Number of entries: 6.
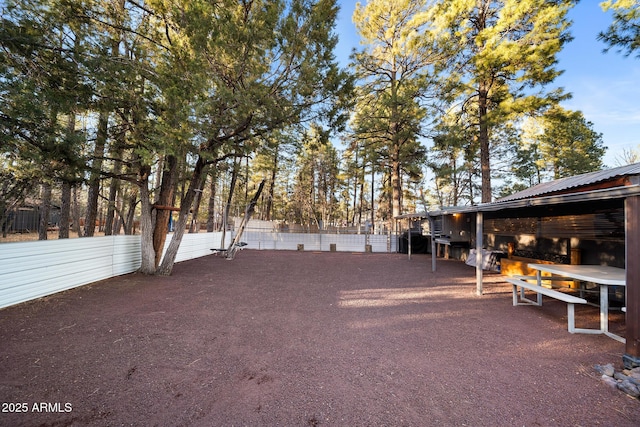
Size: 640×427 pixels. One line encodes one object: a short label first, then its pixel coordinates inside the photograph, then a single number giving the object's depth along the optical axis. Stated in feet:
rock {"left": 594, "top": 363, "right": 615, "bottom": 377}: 8.14
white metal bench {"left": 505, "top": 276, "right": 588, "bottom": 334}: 11.37
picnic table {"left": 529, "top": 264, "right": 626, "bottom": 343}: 10.69
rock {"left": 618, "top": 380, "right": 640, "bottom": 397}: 7.08
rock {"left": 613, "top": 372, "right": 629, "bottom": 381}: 7.68
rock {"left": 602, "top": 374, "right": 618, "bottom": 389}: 7.60
